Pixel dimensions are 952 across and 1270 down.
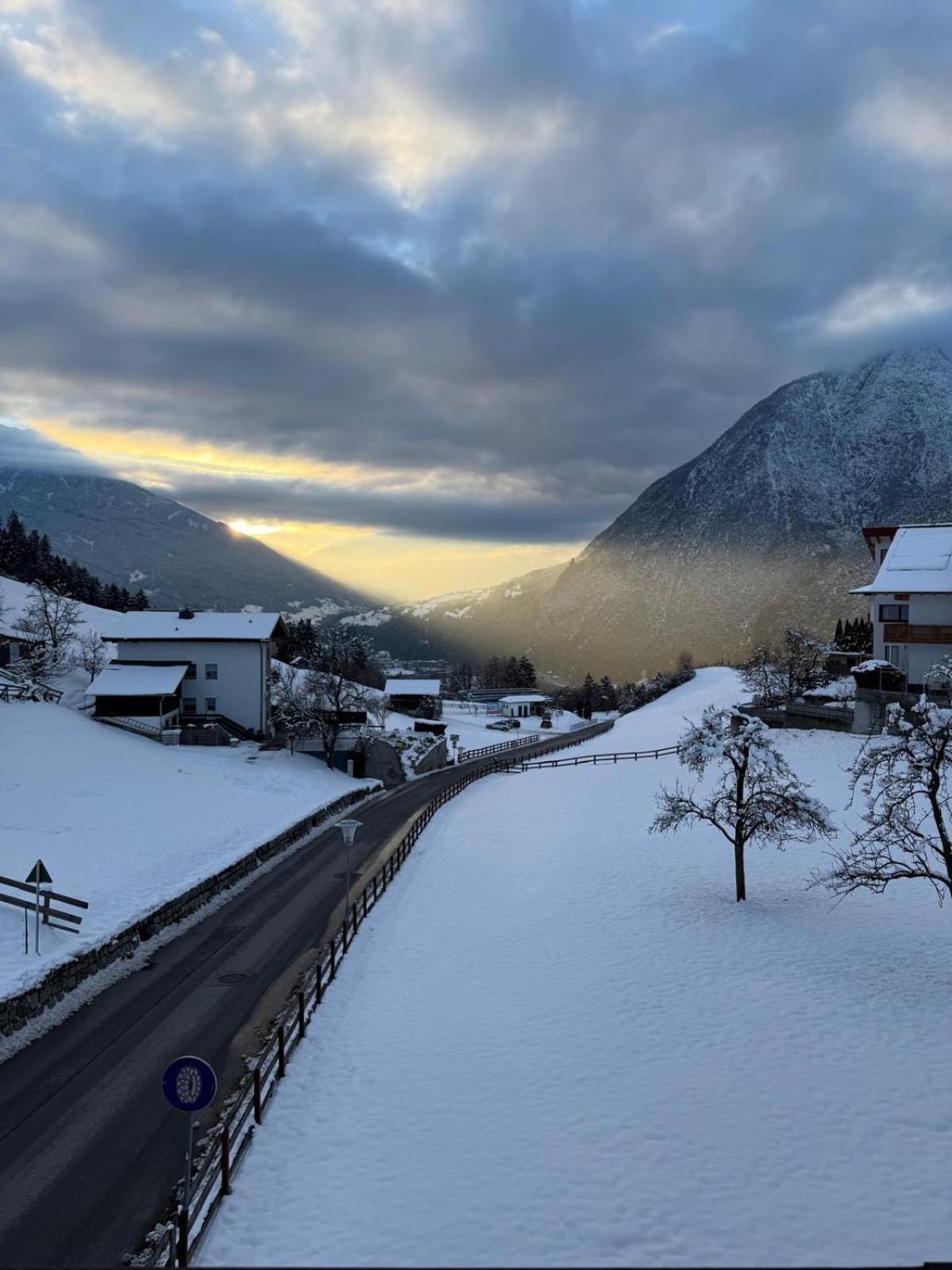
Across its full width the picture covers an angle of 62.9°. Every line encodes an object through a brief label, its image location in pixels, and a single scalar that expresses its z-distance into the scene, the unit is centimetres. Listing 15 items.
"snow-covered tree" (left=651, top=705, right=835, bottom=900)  2831
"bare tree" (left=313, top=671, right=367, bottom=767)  6469
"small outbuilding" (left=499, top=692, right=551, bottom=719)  13125
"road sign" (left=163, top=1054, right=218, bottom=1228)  1086
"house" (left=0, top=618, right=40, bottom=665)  7575
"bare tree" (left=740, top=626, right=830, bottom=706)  6923
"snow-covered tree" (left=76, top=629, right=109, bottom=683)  7444
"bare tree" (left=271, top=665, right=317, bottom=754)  6506
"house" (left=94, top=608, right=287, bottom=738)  6550
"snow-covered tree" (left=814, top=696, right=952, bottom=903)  2000
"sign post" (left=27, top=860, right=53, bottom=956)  2205
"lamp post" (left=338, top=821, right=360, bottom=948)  2655
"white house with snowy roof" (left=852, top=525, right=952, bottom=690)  5309
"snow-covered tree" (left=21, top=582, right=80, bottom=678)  6678
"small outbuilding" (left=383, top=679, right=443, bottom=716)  10706
